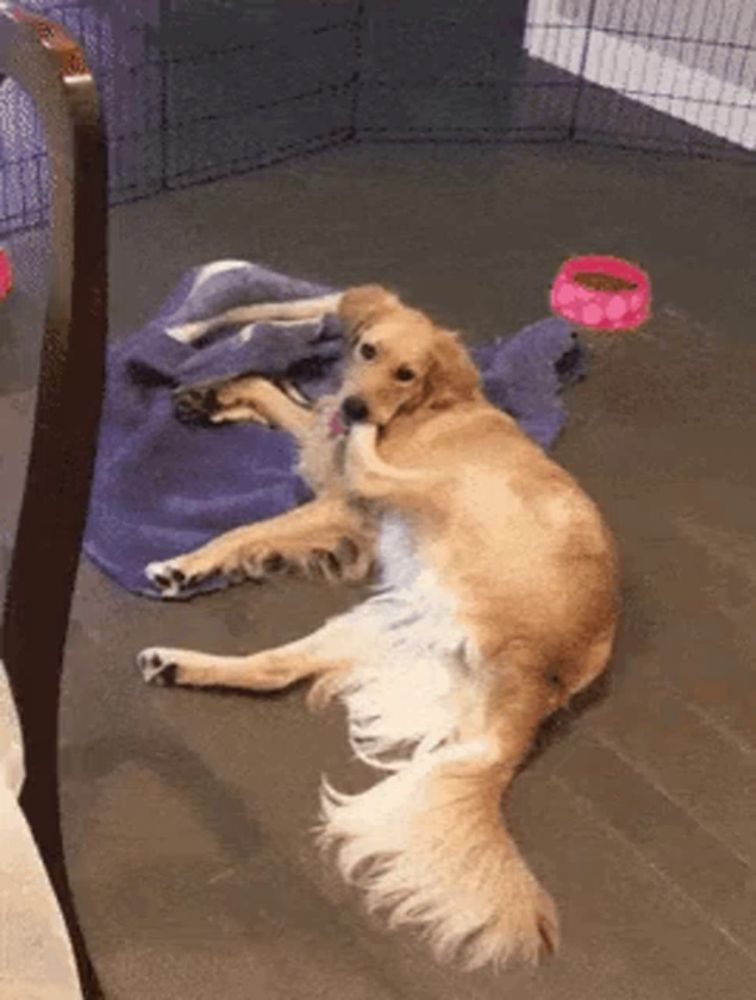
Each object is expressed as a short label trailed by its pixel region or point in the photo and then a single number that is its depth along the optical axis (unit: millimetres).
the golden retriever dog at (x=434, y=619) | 1412
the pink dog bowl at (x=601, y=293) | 2506
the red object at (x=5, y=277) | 2395
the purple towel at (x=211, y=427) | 1884
